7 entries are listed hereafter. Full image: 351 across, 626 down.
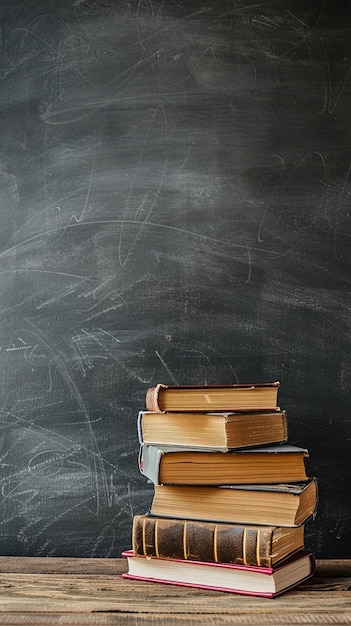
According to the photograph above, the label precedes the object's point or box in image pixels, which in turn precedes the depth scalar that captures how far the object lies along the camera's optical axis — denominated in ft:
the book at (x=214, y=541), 4.94
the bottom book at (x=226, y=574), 4.95
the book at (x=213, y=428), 5.26
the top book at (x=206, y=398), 5.41
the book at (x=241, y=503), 5.08
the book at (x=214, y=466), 5.27
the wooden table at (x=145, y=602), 4.50
